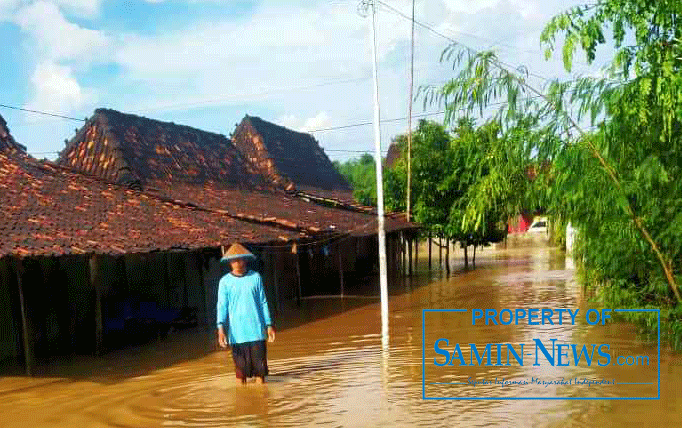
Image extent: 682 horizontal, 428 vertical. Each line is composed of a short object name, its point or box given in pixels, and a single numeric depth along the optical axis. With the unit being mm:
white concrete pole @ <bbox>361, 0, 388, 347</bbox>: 14352
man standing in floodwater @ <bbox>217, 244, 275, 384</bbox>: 8203
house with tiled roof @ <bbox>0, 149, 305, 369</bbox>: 10586
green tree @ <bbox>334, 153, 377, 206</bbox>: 31656
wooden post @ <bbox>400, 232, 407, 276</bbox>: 25359
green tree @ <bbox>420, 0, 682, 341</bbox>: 7195
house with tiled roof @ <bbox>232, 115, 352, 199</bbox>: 26750
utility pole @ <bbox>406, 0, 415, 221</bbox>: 25008
